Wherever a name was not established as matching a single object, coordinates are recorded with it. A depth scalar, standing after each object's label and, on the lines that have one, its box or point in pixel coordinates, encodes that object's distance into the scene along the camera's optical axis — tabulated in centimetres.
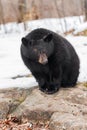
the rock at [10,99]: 931
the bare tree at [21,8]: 2274
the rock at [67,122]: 791
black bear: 870
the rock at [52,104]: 872
